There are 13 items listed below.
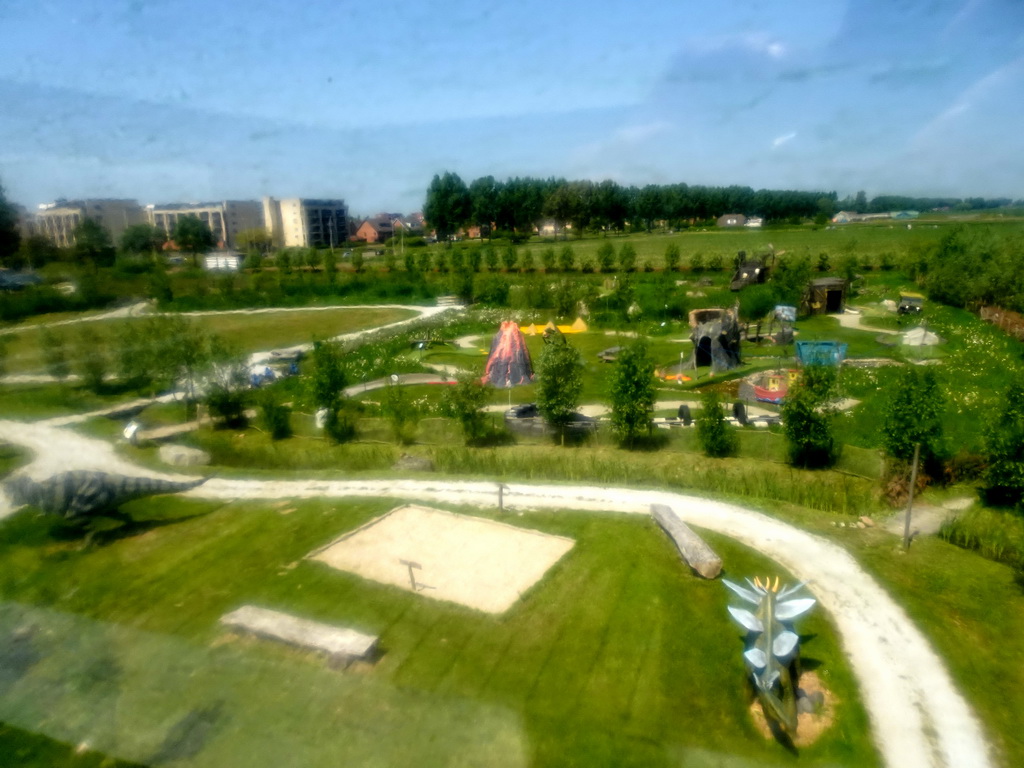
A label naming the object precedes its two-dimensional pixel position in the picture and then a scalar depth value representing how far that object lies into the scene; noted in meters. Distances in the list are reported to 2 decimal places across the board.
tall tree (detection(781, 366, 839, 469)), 18.08
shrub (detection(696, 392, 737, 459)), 19.31
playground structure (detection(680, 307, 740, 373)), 29.20
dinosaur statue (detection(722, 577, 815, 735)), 8.86
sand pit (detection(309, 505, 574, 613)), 12.48
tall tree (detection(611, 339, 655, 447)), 19.95
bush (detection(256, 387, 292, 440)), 21.59
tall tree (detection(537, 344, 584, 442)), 20.77
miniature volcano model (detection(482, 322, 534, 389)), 27.61
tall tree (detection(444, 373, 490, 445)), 20.75
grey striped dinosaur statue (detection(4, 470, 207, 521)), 12.73
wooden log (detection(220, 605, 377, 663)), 10.11
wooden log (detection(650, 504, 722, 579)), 12.80
